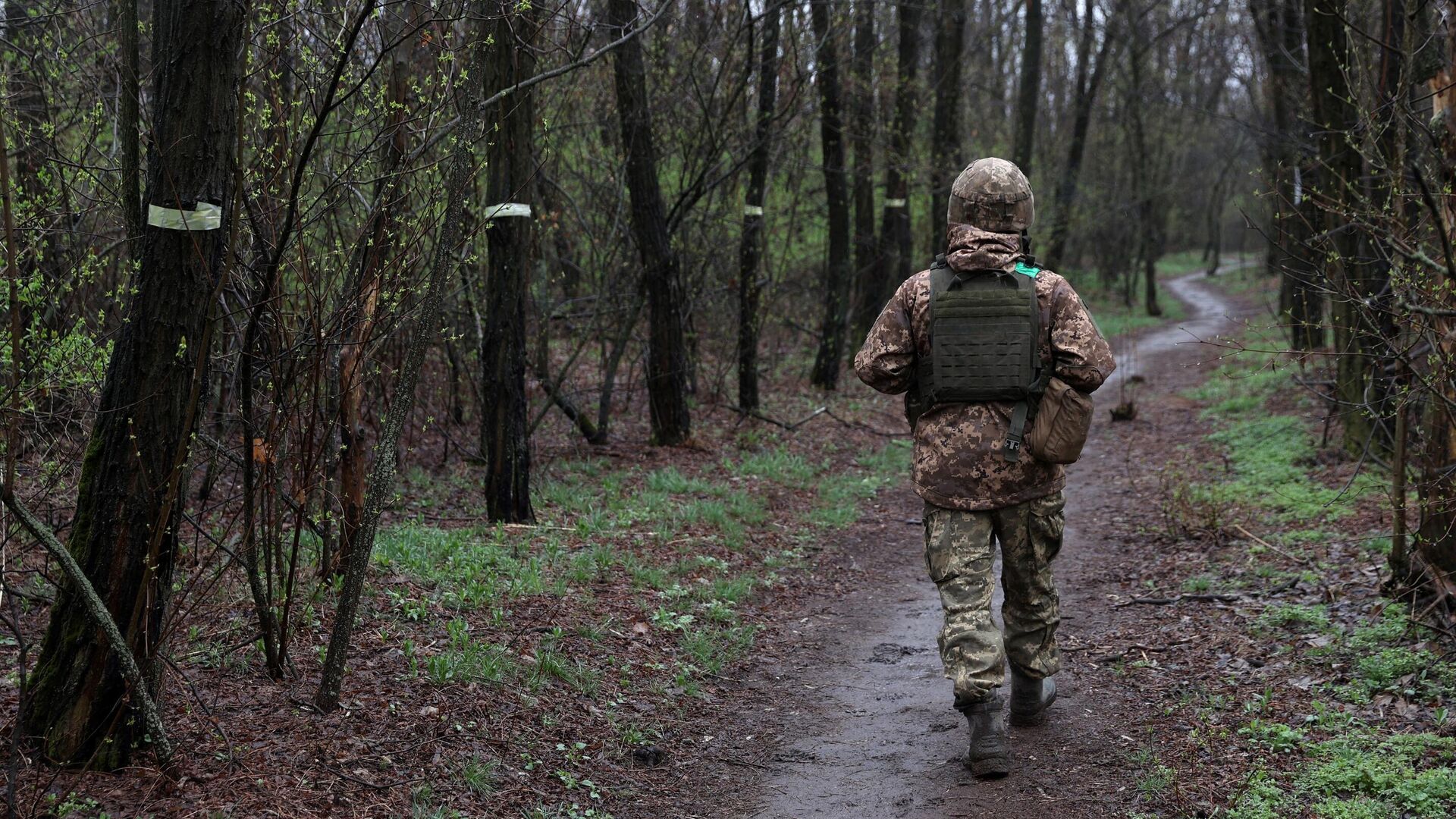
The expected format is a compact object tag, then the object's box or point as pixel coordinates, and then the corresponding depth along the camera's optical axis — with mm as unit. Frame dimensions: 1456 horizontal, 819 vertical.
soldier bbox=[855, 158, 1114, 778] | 4574
